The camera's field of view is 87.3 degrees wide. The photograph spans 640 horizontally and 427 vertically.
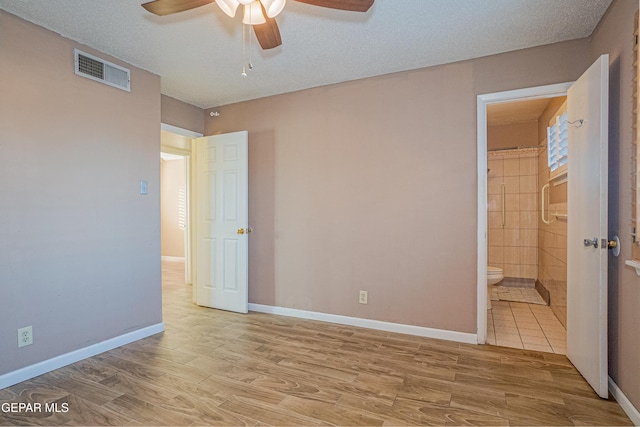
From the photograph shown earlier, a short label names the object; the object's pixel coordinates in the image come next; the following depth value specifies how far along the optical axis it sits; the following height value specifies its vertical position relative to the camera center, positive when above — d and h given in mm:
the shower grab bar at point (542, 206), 4286 +36
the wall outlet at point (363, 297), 3314 -875
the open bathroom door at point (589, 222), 2004 -87
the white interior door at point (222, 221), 3789 -144
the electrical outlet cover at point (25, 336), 2279 -870
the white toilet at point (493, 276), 3846 -779
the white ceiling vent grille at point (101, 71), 2623 +1144
